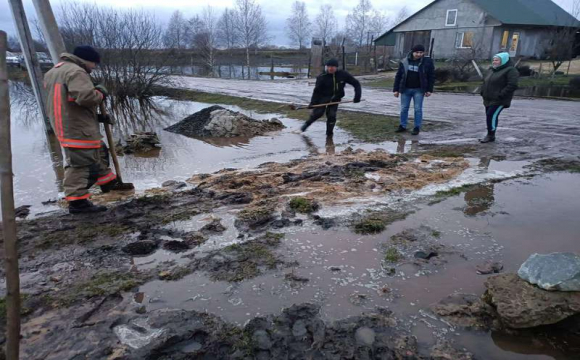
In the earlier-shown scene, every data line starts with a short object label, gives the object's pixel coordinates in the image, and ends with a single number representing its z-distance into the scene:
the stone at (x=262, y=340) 2.26
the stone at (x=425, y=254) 3.27
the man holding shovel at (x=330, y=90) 8.02
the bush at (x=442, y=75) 21.70
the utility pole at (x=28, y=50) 7.45
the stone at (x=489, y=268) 3.06
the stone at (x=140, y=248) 3.41
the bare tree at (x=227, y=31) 47.53
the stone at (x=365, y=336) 2.31
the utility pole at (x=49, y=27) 4.42
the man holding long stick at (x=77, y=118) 3.89
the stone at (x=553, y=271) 2.42
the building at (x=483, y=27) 29.08
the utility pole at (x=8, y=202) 1.42
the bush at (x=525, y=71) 23.11
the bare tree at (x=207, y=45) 37.62
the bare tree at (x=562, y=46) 20.72
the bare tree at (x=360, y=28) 62.66
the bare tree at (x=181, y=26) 53.69
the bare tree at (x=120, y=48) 13.91
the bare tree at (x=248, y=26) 39.28
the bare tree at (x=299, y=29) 65.64
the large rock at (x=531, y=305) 2.34
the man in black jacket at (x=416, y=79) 7.67
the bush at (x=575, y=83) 18.33
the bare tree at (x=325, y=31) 66.00
